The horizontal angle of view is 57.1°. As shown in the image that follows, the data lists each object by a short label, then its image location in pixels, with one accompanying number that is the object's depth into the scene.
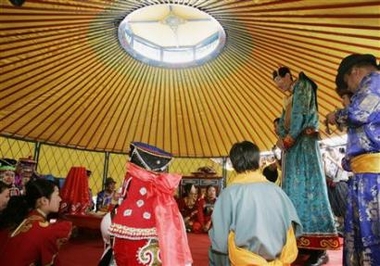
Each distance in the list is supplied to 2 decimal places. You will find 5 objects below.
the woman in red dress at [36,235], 1.51
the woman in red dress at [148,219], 1.47
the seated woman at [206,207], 5.32
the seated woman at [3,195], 2.30
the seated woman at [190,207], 5.26
